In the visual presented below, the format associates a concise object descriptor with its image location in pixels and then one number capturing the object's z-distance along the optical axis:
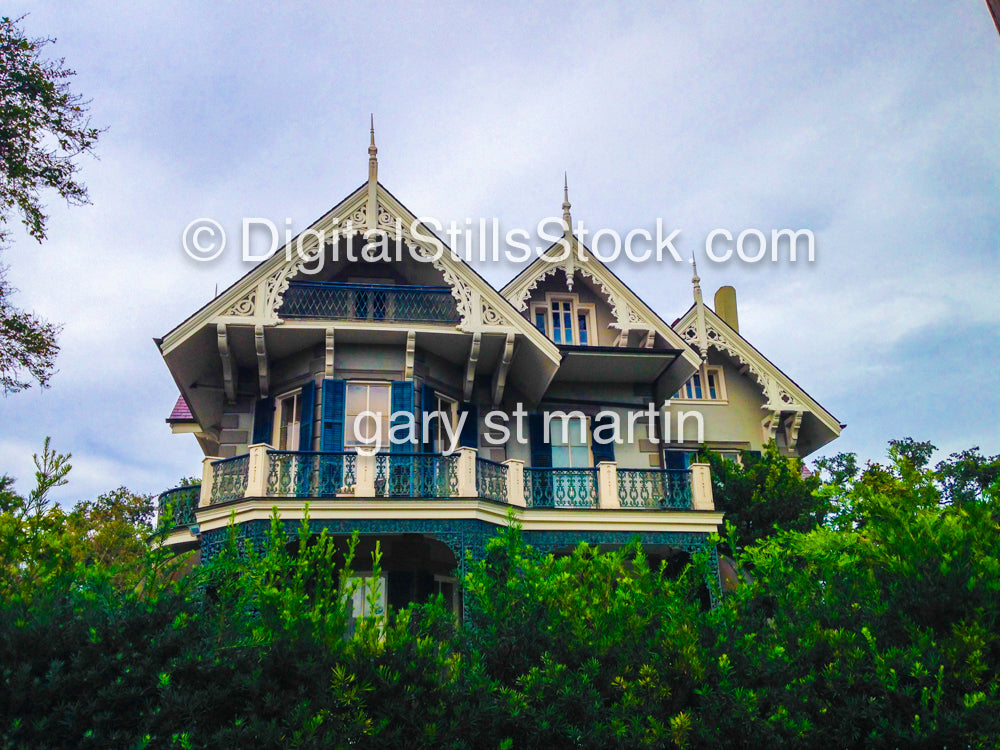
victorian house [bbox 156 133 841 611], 14.23
